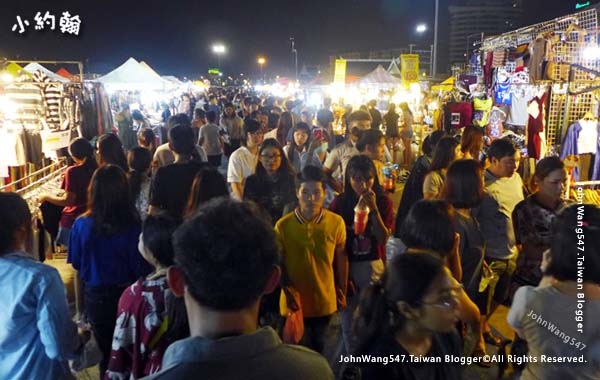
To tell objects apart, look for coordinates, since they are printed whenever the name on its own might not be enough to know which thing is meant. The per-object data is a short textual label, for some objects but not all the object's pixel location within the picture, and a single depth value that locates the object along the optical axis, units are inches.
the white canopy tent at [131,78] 575.5
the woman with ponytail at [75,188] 213.9
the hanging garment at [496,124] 366.9
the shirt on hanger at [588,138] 291.4
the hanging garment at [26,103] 317.1
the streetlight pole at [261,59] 2767.2
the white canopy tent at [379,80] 662.5
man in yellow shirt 141.9
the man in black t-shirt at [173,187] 177.8
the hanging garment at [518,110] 357.4
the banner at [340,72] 684.7
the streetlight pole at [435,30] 641.6
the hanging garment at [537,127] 302.8
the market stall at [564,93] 292.0
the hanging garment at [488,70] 403.2
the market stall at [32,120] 304.3
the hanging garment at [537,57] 292.4
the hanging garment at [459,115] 391.5
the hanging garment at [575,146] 292.4
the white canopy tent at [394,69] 721.0
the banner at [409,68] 574.2
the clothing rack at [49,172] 265.7
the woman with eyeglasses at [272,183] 192.2
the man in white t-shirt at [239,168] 238.1
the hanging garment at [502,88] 378.0
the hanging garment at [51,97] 333.1
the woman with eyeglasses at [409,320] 80.7
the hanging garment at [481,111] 389.4
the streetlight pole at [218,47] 2301.9
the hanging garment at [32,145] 312.0
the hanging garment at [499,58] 386.3
